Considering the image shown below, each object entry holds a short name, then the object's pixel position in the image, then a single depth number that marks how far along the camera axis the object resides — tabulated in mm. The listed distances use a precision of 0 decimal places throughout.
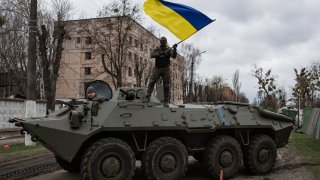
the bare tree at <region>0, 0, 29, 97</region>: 41403
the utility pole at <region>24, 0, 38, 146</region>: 18688
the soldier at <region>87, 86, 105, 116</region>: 9289
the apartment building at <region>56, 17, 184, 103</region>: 38016
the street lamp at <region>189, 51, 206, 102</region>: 46044
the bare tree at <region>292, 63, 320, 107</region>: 48438
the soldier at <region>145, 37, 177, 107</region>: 10789
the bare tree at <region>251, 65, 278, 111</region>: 58406
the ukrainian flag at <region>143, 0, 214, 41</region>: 11570
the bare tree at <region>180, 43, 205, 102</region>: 54306
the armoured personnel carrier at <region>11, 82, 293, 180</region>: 8859
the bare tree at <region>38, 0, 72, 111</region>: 22016
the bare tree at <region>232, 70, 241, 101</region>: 83562
